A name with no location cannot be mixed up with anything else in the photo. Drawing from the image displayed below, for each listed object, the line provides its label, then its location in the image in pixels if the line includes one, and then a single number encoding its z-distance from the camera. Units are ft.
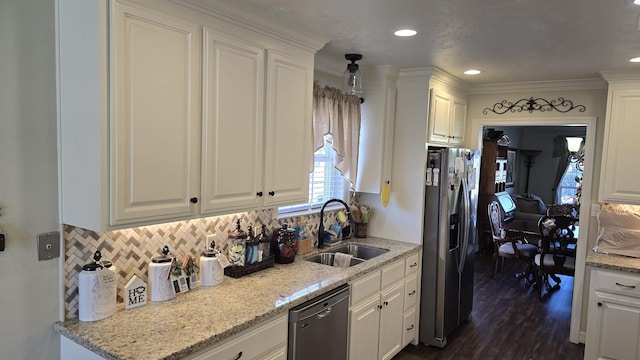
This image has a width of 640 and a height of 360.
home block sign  6.35
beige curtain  10.50
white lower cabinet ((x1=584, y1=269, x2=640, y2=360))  10.13
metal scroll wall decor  12.76
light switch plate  5.77
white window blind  11.30
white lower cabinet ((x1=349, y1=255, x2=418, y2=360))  9.11
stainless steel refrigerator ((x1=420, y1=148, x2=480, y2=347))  11.66
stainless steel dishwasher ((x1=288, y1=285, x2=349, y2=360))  7.14
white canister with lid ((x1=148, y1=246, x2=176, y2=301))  6.65
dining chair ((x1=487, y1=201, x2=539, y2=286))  17.44
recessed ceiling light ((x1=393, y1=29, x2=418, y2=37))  7.98
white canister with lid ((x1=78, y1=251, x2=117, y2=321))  5.88
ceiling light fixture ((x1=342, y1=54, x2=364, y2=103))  9.94
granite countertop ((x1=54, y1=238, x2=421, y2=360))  5.27
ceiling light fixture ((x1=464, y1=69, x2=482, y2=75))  11.62
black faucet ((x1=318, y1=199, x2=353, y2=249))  10.93
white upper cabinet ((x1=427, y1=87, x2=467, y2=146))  11.87
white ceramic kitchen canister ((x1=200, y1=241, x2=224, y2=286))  7.48
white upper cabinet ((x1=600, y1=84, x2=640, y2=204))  10.89
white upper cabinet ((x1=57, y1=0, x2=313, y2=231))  5.38
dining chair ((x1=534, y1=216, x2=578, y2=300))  15.02
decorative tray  8.03
